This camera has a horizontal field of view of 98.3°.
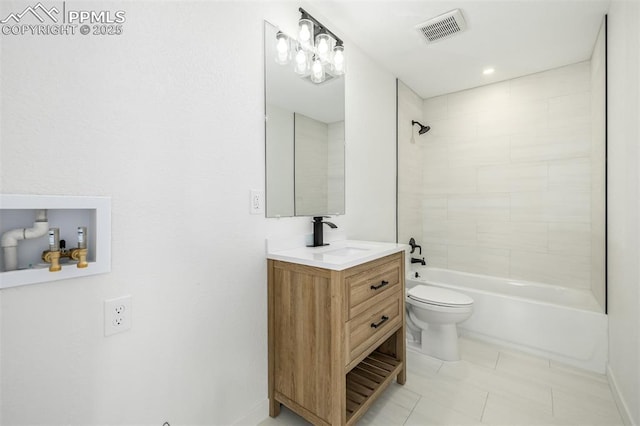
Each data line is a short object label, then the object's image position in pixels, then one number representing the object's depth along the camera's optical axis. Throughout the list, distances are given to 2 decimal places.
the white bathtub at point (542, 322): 2.04
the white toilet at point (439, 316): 2.11
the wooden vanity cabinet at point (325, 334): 1.32
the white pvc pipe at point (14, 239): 0.80
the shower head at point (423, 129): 3.25
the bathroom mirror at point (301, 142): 1.60
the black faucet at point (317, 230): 1.80
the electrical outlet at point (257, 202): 1.49
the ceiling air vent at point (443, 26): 1.90
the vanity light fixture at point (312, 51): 1.67
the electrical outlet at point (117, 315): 1.00
